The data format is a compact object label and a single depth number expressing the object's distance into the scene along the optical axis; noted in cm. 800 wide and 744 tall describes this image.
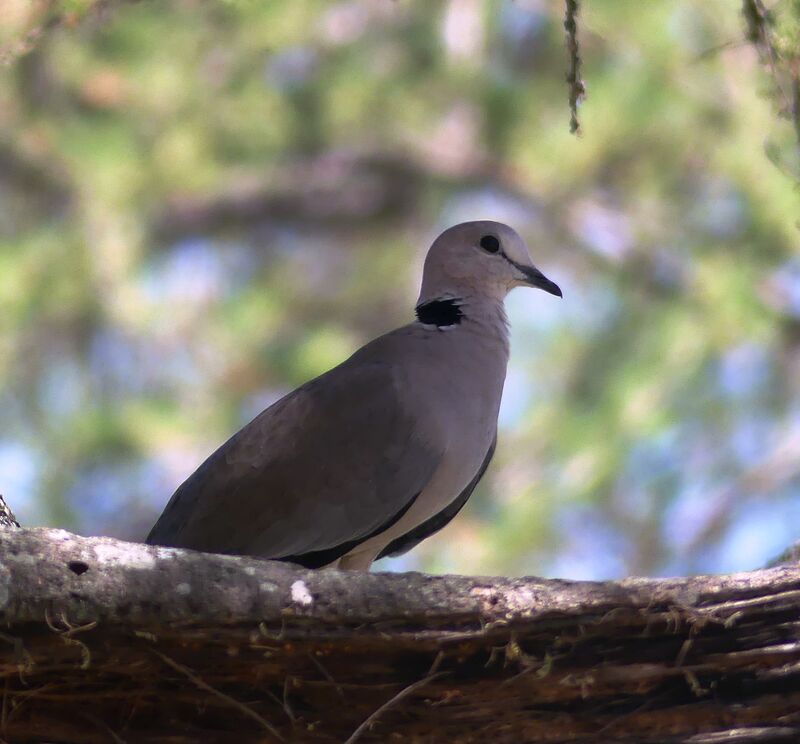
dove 643
